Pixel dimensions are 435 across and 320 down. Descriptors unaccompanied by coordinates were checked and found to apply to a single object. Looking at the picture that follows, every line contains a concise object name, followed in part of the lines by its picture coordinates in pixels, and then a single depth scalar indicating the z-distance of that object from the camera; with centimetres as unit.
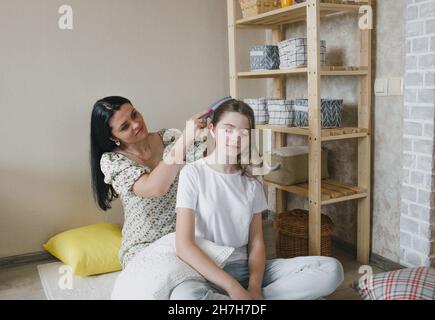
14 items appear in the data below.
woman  202
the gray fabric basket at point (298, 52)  244
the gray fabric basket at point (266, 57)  267
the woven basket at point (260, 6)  269
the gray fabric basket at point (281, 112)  259
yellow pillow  253
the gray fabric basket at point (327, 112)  244
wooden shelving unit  232
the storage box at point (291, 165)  265
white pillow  168
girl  178
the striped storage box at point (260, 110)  273
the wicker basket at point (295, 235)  249
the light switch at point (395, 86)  232
